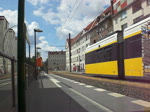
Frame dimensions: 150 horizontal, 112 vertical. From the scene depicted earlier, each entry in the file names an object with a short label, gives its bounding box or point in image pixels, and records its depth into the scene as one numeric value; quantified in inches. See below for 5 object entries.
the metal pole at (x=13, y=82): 159.1
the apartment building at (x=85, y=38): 1229.3
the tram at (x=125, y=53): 241.3
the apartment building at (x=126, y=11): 781.9
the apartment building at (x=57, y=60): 2787.4
